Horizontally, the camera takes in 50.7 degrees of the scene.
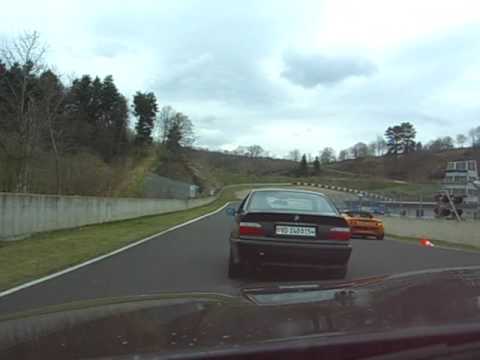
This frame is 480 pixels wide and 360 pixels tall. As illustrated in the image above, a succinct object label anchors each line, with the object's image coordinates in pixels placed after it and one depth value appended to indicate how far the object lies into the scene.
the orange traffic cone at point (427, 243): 17.44
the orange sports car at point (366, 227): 21.03
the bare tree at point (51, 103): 29.54
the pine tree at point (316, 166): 150.57
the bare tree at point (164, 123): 97.56
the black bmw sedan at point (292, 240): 7.34
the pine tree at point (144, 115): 87.81
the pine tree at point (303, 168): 145.75
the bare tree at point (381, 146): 152.48
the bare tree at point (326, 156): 173.62
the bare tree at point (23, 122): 25.41
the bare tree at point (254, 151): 157.00
